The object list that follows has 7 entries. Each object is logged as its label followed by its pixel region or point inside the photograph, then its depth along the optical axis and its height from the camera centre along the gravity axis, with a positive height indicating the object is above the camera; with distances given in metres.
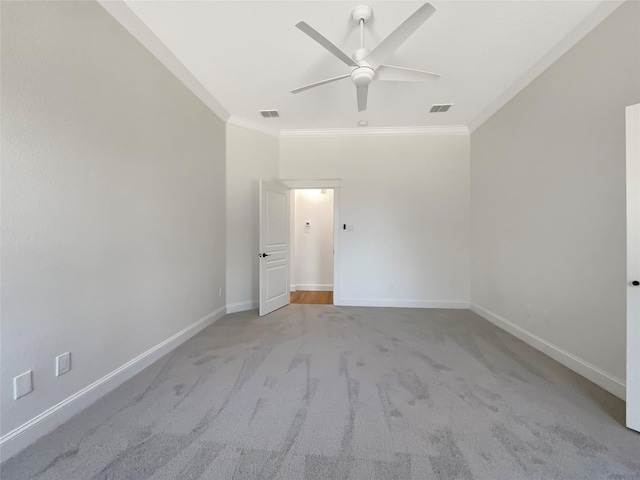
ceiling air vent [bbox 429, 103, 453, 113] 3.53 +1.80
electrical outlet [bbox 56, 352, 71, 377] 1.63 -0.81
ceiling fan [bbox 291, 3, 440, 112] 1.73 +1.41
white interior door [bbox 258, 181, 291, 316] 3.93 -0.16
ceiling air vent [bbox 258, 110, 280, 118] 3.73 +1.81
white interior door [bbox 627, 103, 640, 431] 1.53 -0.16
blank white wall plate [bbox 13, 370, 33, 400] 1.41 -0.82
